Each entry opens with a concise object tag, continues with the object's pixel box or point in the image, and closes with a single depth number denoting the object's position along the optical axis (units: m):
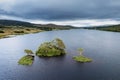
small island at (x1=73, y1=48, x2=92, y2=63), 39.77
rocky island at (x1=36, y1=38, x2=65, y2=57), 46.19
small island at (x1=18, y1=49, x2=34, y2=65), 38.06
